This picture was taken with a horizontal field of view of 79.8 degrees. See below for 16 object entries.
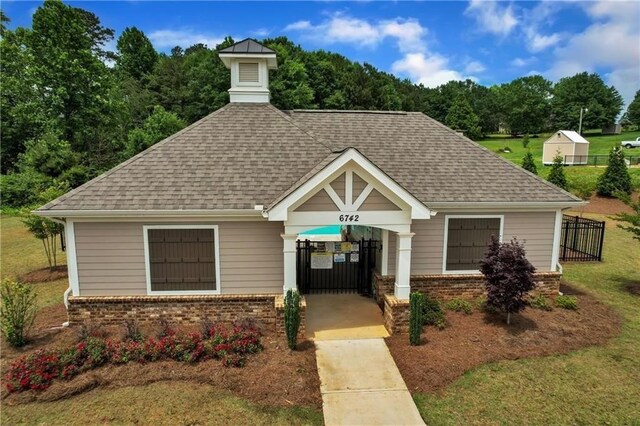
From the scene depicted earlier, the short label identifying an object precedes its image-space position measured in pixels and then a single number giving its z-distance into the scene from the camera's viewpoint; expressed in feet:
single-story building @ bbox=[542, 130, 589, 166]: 137.90
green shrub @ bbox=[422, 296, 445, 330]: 32.17
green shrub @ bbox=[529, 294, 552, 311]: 35.83
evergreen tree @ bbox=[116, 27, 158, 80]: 201.16
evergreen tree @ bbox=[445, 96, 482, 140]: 239.91
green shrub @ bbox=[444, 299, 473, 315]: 34.82
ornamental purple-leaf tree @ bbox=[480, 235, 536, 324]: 30.78
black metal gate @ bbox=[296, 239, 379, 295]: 38.68
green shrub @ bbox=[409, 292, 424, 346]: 28.76
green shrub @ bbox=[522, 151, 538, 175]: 104.32
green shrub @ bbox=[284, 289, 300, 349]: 27.71
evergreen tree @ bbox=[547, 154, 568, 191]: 92.07
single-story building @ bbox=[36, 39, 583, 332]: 30.91
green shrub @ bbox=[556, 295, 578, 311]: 36.01
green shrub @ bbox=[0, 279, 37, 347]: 28.78
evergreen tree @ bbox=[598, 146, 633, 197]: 95.81
